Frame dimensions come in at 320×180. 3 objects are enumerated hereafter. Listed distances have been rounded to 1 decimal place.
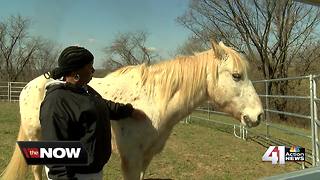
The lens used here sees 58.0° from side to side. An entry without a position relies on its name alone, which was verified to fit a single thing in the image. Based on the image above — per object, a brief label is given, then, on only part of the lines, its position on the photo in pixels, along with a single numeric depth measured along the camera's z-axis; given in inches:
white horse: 97.3
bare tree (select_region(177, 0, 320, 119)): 656.8
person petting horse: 59.1
